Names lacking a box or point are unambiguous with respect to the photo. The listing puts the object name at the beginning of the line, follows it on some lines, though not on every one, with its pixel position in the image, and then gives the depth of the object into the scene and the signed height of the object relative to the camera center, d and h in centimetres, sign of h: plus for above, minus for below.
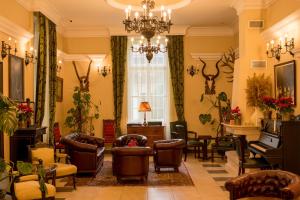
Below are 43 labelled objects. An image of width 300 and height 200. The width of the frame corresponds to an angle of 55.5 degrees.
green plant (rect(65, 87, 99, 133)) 841 -29
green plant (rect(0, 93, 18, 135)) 232 -12
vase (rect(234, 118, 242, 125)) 641 -46
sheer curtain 896 +50
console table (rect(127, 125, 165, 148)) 831 -88
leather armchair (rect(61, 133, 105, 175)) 597 -113
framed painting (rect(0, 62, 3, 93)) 514 +45
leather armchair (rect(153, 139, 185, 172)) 639 -119
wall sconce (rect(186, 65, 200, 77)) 884 +95
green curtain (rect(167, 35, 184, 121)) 880 +101
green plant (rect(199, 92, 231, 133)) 836 -20
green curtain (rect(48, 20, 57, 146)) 718 +71
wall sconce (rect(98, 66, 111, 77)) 883 +94
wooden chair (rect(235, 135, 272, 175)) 499 -110
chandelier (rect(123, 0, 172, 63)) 485 +132
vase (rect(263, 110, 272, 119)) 565 -28
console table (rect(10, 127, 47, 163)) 538 -75
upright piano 464 -81
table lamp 822 -18
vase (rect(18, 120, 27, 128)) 551 -44
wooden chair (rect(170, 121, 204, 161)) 770 -98
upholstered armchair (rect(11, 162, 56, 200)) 387 -123
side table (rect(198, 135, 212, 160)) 768 -119
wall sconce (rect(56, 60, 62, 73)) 815 +101
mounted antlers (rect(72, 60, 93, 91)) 886 +60
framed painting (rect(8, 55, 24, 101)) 547 +49
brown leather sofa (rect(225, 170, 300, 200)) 310 -92
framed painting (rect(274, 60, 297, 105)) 527 +41
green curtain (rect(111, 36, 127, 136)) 881 +102
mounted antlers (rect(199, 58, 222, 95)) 885 +58
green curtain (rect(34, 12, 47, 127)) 645 +71
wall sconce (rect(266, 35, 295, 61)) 524 +103
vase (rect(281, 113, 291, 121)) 510 -29
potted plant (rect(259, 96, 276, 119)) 534 -11
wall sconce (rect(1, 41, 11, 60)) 517 +97
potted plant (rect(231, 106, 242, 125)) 641 -35
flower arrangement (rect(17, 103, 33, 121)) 536 -20
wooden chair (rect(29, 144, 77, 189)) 506 -106
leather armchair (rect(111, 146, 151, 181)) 562 -119
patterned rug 559 -162
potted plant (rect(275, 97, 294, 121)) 503 -12
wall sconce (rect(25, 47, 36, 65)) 608 +97
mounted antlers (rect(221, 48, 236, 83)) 863 +114
